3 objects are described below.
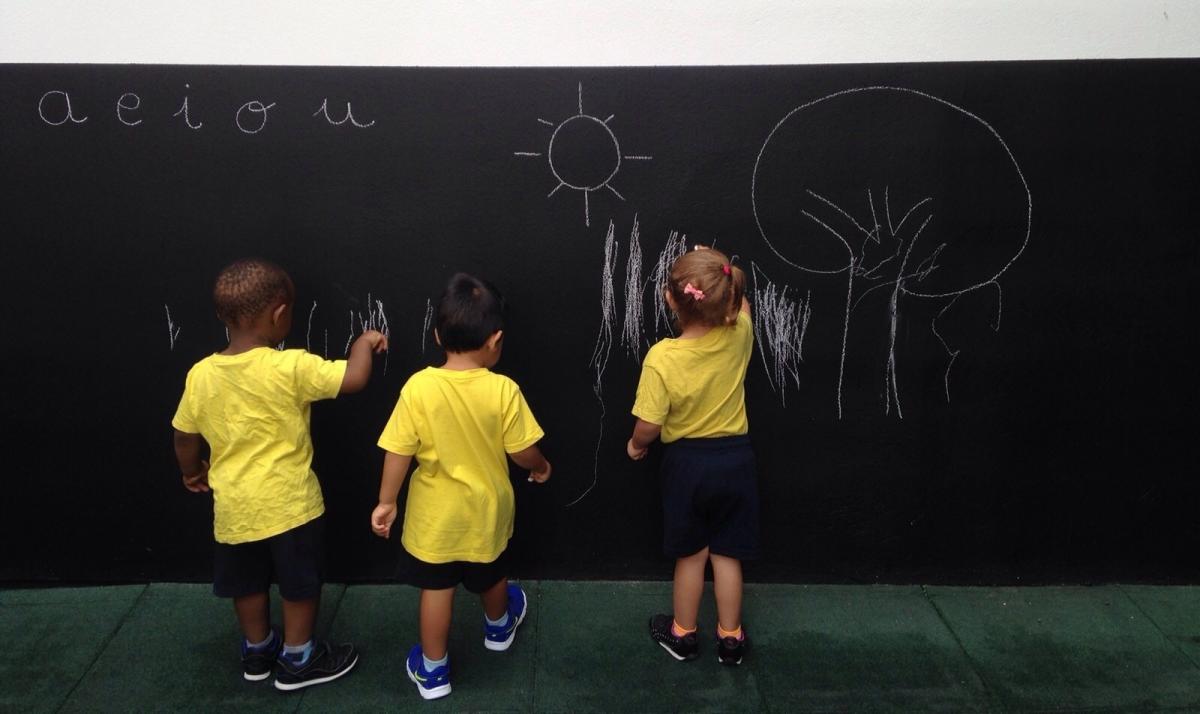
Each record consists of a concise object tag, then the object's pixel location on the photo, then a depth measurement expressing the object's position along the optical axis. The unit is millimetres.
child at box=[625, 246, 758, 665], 2666
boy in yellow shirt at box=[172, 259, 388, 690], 2604
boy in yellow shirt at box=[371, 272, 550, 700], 2574
